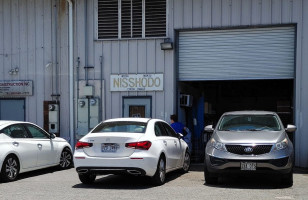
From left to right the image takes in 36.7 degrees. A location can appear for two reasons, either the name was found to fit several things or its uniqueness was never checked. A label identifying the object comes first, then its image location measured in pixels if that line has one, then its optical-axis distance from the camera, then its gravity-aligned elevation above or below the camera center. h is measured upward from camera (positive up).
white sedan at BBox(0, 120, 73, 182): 10.31 -1.68
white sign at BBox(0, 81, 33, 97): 16.12 -0.26
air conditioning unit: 15.91 -0.66
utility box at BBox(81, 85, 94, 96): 15.54 -0.31
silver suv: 9.36 -1.48
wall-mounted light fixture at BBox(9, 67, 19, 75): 16.28 +0.34
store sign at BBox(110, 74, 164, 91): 15.14 -0.04
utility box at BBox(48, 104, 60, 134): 15.90 -1.28
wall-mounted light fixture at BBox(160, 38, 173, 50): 14.78 +1.15
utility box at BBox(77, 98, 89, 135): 15.68 -1.20
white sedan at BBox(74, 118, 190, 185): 9.12 -1.42
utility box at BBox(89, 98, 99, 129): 15.59 -1.04
